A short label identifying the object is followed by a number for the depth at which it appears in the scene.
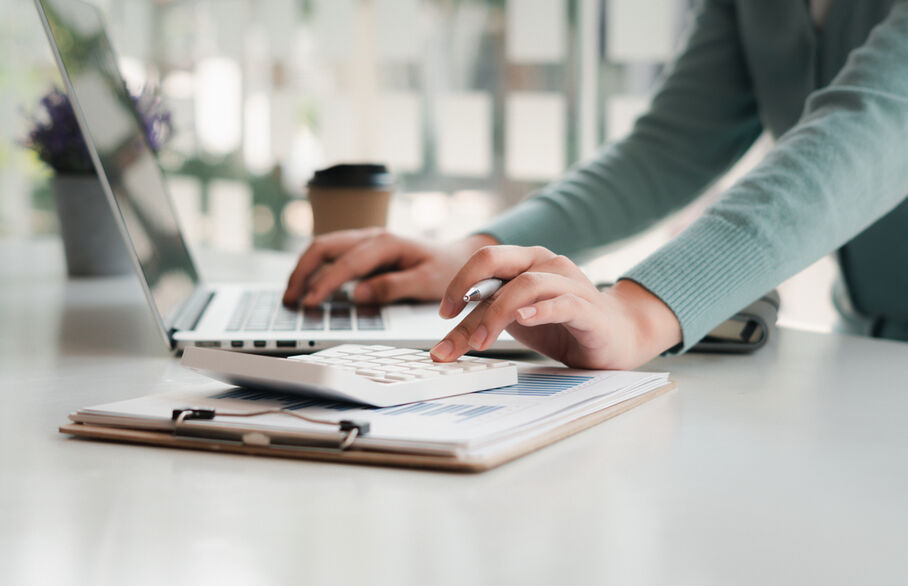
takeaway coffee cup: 1.11
